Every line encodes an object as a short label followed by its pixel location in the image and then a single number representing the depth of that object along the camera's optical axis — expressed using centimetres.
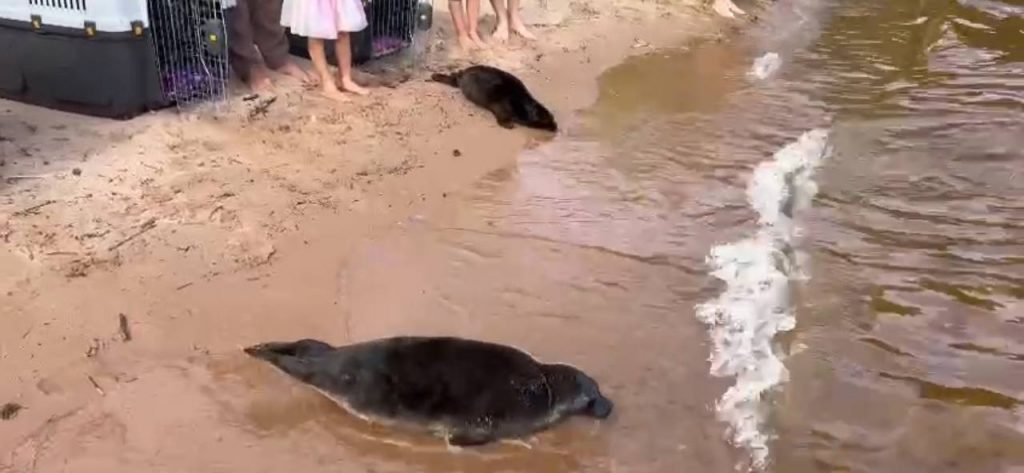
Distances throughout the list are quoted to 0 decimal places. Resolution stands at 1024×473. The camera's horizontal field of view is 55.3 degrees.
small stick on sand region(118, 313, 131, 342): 371
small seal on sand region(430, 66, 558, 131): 632
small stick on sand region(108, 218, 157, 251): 431
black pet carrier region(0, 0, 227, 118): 532
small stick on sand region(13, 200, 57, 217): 445
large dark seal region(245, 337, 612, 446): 336
